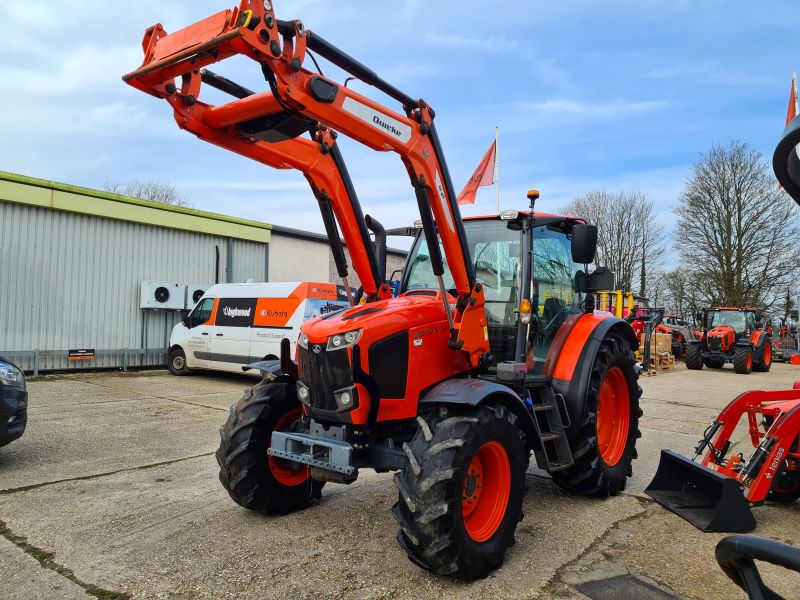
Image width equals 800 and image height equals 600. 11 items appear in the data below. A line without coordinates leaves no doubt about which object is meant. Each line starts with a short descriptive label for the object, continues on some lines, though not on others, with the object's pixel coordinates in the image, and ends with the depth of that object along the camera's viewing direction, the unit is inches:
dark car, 209.2
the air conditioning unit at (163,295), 593.0
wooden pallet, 748.2
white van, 464.1
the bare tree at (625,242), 1496.1
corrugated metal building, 518.6
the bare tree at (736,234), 1163.3
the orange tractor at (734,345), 762.8
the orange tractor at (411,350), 121.0
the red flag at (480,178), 379.2
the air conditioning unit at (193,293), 621.9
